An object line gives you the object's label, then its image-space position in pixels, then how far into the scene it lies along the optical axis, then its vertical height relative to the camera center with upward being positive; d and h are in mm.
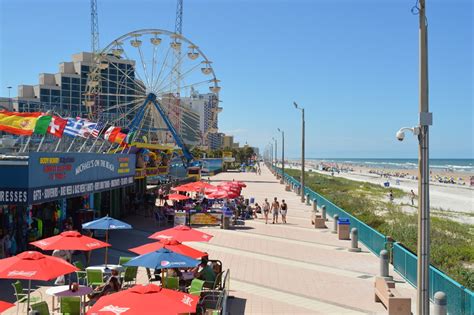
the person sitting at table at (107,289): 11016 -2894
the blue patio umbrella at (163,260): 10570 -2206
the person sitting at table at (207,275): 12197 -2867
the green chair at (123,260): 13773 -2815
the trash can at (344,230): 22188 -3221
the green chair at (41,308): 9203 -2759
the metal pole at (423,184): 9188 -505
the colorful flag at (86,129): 20945 +1096
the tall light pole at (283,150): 67300 +801
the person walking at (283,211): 26953 -2925
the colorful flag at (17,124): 18016 +1114
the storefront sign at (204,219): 25438 -3149
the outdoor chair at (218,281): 12023 -3012
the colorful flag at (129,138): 25484 +898
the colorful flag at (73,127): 20933 +1180
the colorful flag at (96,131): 21391 +1028
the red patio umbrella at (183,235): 13695 -2158
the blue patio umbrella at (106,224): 14781 -2016
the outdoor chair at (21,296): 10852 -3072
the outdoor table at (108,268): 13094 -2953
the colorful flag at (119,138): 24180 +831
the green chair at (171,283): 11539 -2877
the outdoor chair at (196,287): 11047 -2882
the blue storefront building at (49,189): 14922 -1153
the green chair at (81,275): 13102 -3087
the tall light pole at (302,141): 39250 +1128
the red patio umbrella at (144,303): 6961 -2063
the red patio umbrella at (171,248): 11953 -2185
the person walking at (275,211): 27156 -2930
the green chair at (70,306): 9812 -2888
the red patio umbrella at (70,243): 11789 -2051
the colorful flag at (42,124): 17812 +1103
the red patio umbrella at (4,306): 6706 -2001
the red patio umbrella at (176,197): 26094 -2123
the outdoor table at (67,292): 10664 -2887
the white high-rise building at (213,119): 53094 +3842
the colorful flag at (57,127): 18609 +1043
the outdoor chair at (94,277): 12117 -2880
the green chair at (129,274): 12938 -3019
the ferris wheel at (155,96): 45125 +5863
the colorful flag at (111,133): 23922 +1055
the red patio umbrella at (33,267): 9031 -2034
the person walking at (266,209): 27341 -2874
